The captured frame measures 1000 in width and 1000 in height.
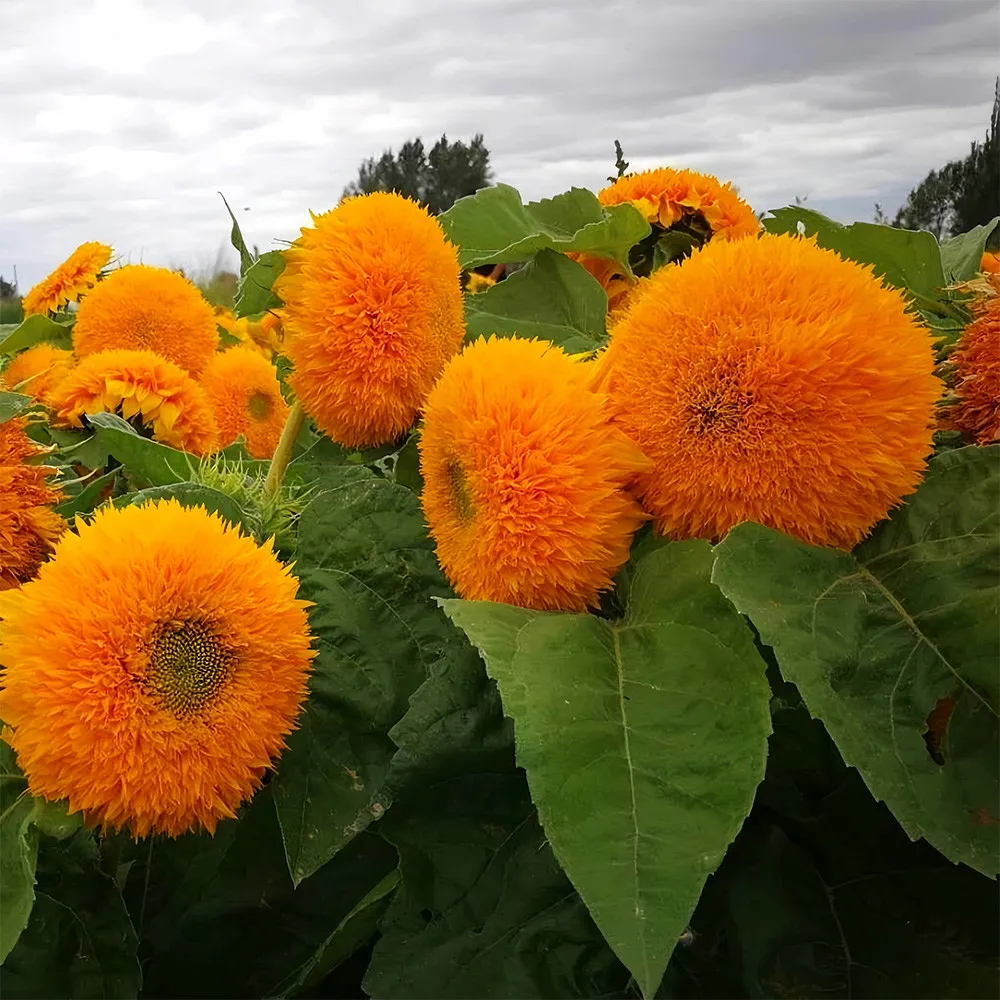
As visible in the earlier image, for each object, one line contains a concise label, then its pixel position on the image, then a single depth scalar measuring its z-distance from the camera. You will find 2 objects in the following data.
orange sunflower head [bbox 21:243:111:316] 1.45
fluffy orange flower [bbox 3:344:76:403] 1.17
